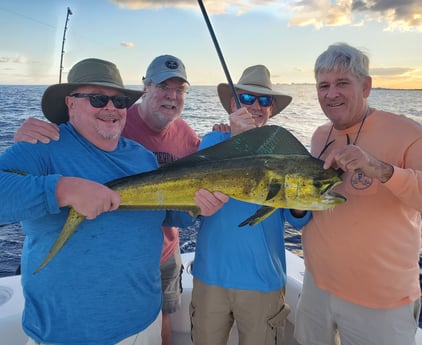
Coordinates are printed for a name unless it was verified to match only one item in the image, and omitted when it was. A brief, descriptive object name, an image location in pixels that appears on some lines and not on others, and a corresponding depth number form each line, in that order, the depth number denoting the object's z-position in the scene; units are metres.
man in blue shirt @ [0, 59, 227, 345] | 1.74
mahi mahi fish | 1.89
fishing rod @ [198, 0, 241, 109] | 2.69
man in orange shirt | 2.21
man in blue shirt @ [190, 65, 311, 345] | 2.33
